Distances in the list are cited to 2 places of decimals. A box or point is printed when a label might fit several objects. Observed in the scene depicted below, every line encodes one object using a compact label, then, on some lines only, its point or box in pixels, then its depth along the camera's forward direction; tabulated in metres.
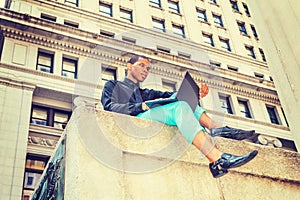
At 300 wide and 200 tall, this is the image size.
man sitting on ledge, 4.01
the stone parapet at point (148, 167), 3.79
